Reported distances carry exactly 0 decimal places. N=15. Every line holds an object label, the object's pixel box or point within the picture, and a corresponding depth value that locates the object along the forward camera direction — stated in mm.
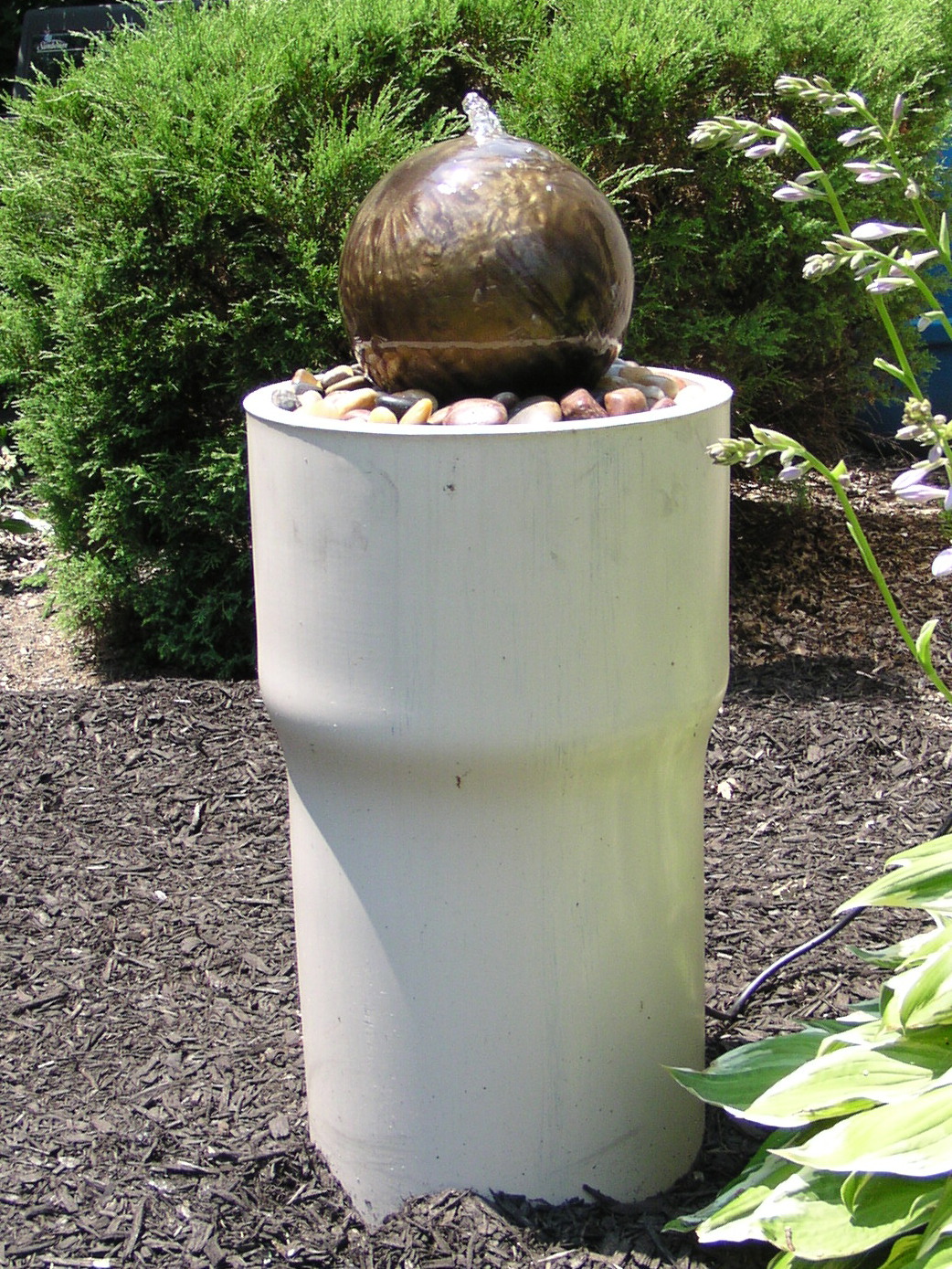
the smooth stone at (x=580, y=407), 2289
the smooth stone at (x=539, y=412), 2246
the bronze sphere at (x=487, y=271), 2303
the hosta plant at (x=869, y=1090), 1986
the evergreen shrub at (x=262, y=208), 4668
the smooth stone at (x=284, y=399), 2451
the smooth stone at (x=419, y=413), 2275
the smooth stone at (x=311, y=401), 2378
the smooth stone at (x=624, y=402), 2330
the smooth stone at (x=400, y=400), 2387
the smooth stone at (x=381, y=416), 2270
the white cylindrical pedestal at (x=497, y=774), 2092
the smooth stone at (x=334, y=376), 2678
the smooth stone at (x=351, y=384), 2641
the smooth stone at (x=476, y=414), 2201
